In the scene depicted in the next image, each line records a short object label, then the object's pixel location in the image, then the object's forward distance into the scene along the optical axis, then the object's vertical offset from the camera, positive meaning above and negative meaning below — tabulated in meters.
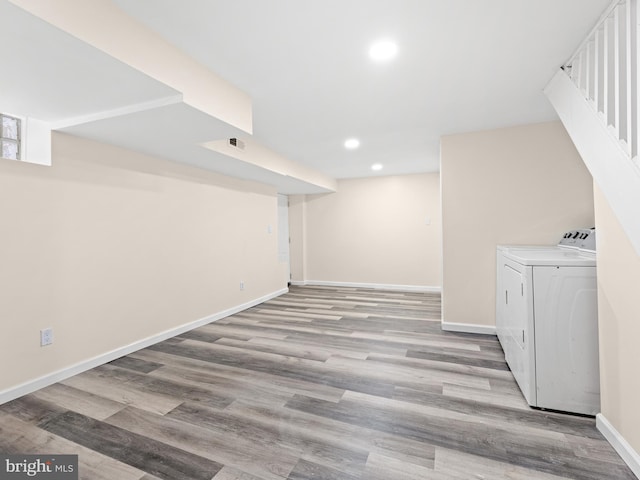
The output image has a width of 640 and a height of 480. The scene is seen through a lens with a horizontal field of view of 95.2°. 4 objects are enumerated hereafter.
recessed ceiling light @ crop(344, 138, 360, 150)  3.77 +1.32
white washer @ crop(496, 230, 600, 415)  1.85 -0.61
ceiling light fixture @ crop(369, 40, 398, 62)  1.85 +1.26
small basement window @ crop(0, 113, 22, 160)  2.13 +0.80
